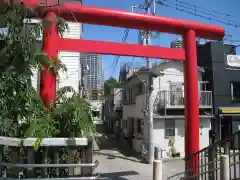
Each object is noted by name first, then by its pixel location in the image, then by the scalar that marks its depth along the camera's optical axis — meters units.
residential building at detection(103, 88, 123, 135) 27.54
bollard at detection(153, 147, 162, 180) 5.00
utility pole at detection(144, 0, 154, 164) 14.59
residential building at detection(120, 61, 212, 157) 16.47
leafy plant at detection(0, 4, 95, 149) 4.31
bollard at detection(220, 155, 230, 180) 4.79
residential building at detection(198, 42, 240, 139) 19.65
